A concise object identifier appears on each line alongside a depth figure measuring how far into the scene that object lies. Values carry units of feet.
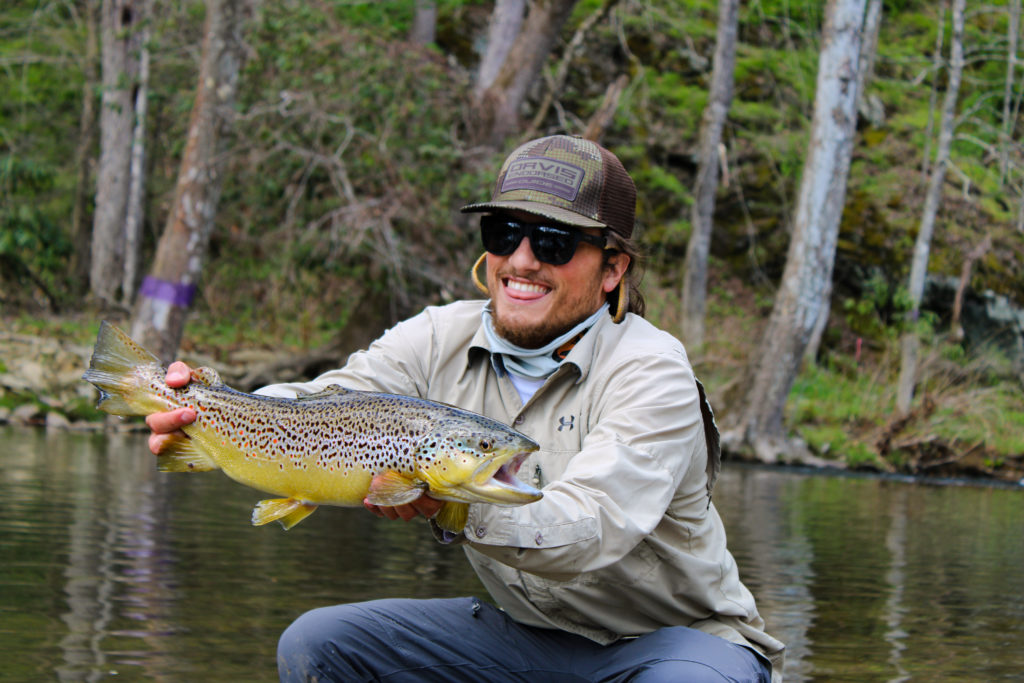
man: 9.59
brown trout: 8.20
